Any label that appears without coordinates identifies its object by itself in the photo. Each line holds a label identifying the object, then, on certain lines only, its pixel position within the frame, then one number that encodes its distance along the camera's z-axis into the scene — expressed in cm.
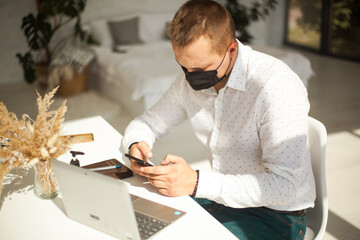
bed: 355
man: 113
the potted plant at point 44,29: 435
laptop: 87
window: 598
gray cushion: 527
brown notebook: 126
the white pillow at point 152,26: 554
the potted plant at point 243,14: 627
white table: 97
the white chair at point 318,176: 126
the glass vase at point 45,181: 111
